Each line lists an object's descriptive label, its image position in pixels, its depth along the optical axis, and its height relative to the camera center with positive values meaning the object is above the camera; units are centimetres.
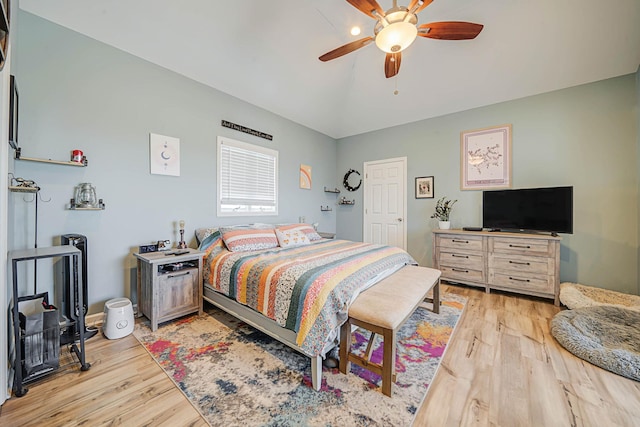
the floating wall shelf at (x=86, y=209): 227 +2
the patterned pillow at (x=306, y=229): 348 -25
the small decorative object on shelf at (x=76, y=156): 224 +51
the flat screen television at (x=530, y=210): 306 +5
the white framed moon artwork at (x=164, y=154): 277 +67
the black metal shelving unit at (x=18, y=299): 148 -62
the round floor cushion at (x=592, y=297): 265 -96
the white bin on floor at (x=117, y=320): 215 -98
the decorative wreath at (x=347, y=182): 527 +68
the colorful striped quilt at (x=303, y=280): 162 -55
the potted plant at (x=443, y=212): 393 +1
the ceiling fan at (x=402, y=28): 191 +158
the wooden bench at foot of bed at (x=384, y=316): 151 -68
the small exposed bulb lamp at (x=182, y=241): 281 -35
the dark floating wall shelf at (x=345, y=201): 532 +25
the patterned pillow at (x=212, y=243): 283 -38
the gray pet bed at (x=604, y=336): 173 -103
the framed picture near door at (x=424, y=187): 432 +46
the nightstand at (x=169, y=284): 229 -73
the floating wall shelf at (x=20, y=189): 181 +17
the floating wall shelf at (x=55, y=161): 201 +44
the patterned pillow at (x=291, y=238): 319 -35
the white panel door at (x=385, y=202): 466 +21
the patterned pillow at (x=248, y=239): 279 -33
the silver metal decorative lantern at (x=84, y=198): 226 +12
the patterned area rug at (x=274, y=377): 138 -115
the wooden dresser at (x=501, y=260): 300 -65
